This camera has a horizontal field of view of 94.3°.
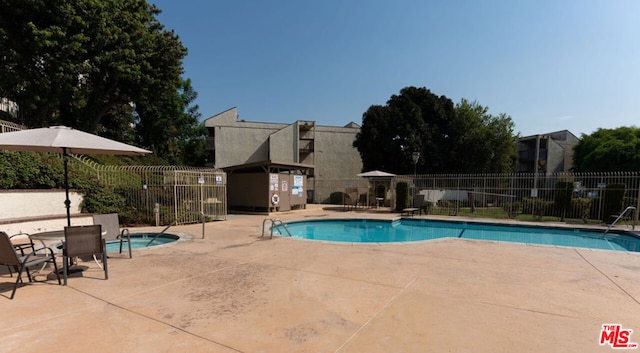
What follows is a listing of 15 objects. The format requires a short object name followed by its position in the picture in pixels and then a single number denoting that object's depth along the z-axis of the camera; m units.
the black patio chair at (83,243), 4.55
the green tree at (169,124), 30.44
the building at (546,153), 34.34
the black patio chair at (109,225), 5.99
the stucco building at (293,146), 28.23
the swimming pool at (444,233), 10.32
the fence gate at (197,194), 11.43
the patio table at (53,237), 5.04
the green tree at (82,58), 13.82
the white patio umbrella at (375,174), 17.66
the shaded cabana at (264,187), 15.84
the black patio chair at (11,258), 4.06
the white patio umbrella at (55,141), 4.75
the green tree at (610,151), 25.25
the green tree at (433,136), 24.83
